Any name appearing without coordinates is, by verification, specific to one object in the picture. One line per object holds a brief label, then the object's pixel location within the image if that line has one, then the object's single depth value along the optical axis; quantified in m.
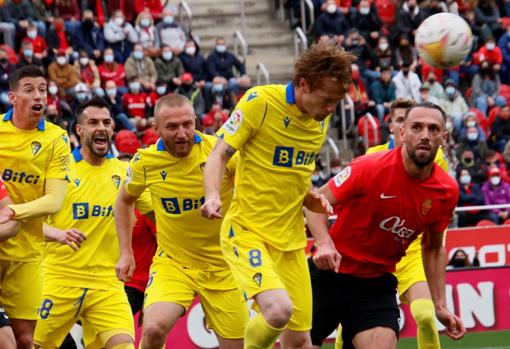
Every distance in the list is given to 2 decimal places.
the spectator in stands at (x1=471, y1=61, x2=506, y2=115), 25.92
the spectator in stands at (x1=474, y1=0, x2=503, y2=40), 27.20
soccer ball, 15.08
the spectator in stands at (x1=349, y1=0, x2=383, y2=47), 26.23
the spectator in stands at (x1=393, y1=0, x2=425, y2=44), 26.56
